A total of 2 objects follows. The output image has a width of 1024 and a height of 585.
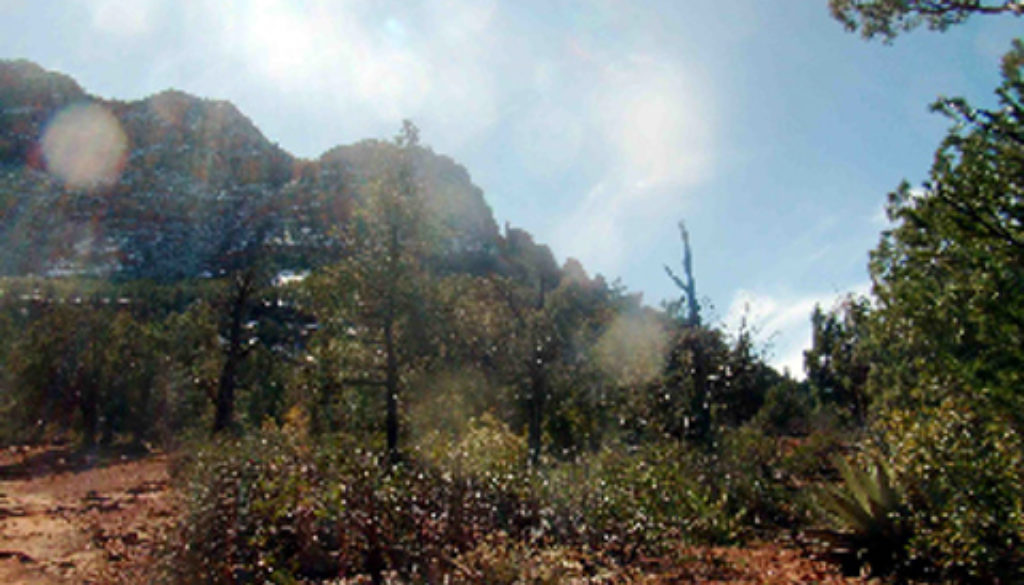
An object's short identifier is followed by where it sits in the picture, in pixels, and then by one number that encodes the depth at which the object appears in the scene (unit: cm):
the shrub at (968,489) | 474
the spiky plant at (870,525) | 671
